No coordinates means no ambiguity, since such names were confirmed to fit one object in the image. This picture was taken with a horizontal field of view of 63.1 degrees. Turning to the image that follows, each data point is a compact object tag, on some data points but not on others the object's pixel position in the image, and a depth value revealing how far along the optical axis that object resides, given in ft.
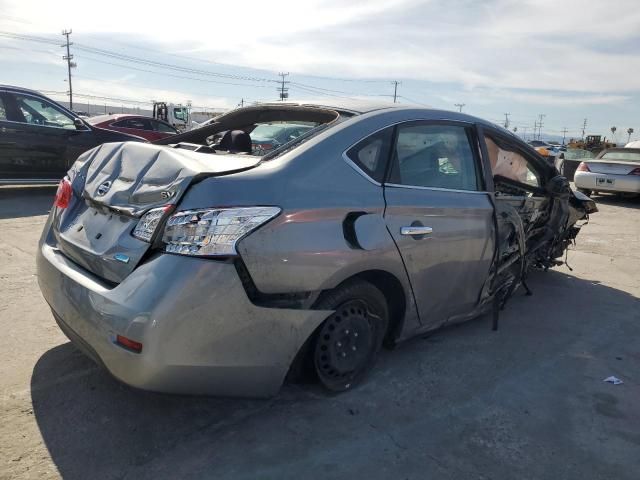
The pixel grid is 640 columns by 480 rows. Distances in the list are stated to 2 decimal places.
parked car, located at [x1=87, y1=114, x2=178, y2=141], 44.65
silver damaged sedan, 7.38
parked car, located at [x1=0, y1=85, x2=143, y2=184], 27.76
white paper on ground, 11.19
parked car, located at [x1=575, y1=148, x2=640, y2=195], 41.29
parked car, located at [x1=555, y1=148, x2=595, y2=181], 63.00
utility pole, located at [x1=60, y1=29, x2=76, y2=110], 266.81
